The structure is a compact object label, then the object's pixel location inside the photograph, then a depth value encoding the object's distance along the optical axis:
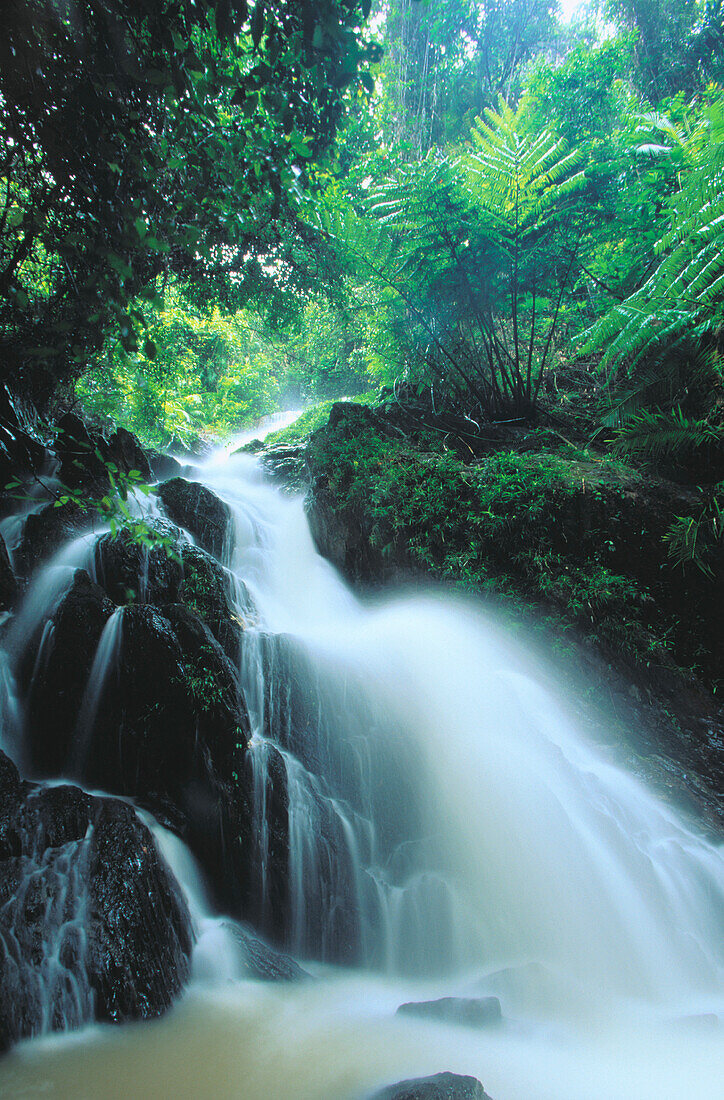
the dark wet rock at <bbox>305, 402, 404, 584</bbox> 7.12
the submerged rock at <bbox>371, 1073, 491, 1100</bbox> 1.75
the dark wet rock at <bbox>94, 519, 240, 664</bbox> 4.98
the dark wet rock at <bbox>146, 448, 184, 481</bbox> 10.55
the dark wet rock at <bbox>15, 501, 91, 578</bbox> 5.11
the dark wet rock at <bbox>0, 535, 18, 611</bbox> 4.45
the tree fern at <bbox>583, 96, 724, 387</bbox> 4.56
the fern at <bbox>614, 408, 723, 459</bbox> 5.23
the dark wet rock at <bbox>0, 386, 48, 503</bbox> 5.43
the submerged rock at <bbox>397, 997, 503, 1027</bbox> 2.63
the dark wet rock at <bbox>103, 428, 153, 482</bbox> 7.03
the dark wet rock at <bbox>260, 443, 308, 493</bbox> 10.44
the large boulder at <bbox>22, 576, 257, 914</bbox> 3.56
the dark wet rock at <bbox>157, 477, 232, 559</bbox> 7.68
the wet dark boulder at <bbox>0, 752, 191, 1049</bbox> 2.36
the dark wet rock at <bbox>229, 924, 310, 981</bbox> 2.97
